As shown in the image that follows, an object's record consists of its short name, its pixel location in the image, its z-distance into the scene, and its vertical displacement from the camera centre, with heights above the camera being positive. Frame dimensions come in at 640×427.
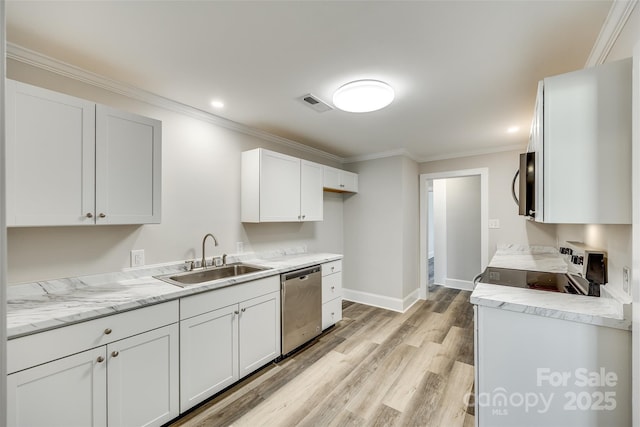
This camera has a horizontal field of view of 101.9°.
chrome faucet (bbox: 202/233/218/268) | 2.44 -0.27
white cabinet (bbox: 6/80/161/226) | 1.42 +0.33
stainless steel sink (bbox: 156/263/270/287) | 2.18 -0.55
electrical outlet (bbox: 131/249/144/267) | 2.07 -0.35
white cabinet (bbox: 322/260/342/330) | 3.10 -0.98
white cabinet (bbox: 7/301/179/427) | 1.22 -0.86
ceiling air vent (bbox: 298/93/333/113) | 2.23 +1.01
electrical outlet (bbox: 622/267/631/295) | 1.27 -0.32
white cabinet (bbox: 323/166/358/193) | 3.69 +0.51
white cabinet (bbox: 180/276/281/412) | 1.82 -0.97
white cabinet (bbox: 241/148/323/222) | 2.76 +0.31
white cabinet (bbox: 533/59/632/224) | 1.18 +0.33
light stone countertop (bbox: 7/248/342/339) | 1.29 -0.52
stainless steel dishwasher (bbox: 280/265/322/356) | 2.56 -0.97
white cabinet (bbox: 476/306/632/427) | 1.18 -0.79
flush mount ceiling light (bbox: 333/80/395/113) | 1.96 +0.93
